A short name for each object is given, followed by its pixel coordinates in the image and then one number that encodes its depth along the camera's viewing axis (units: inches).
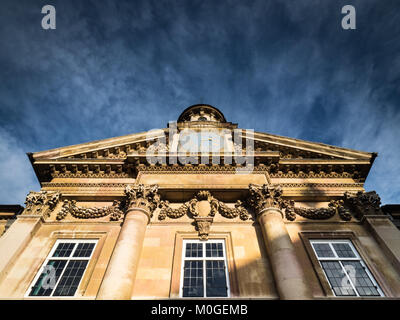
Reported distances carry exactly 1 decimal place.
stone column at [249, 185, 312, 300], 345.7
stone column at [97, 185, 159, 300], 343.9
